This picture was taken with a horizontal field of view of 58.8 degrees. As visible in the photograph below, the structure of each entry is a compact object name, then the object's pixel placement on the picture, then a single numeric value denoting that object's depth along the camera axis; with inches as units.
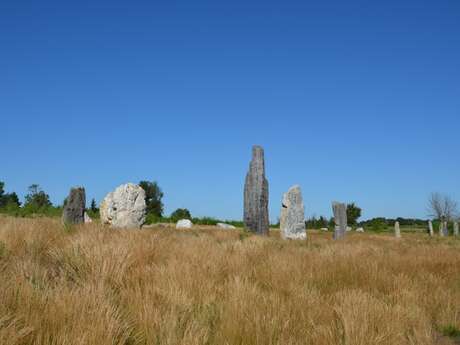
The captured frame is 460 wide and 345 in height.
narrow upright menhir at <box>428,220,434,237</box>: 1510.8
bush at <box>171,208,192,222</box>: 1312.5
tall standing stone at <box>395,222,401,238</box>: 1240.8
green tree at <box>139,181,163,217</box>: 1636.3
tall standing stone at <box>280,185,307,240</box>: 733.3
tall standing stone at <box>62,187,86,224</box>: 622.5
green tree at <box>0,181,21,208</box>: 1904.5
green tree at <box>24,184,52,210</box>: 1288.1
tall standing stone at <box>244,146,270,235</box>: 672.4
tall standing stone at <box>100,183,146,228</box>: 679.7
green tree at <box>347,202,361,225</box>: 1908.2
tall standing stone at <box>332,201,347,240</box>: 901.6
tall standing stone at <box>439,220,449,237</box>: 1508.5
